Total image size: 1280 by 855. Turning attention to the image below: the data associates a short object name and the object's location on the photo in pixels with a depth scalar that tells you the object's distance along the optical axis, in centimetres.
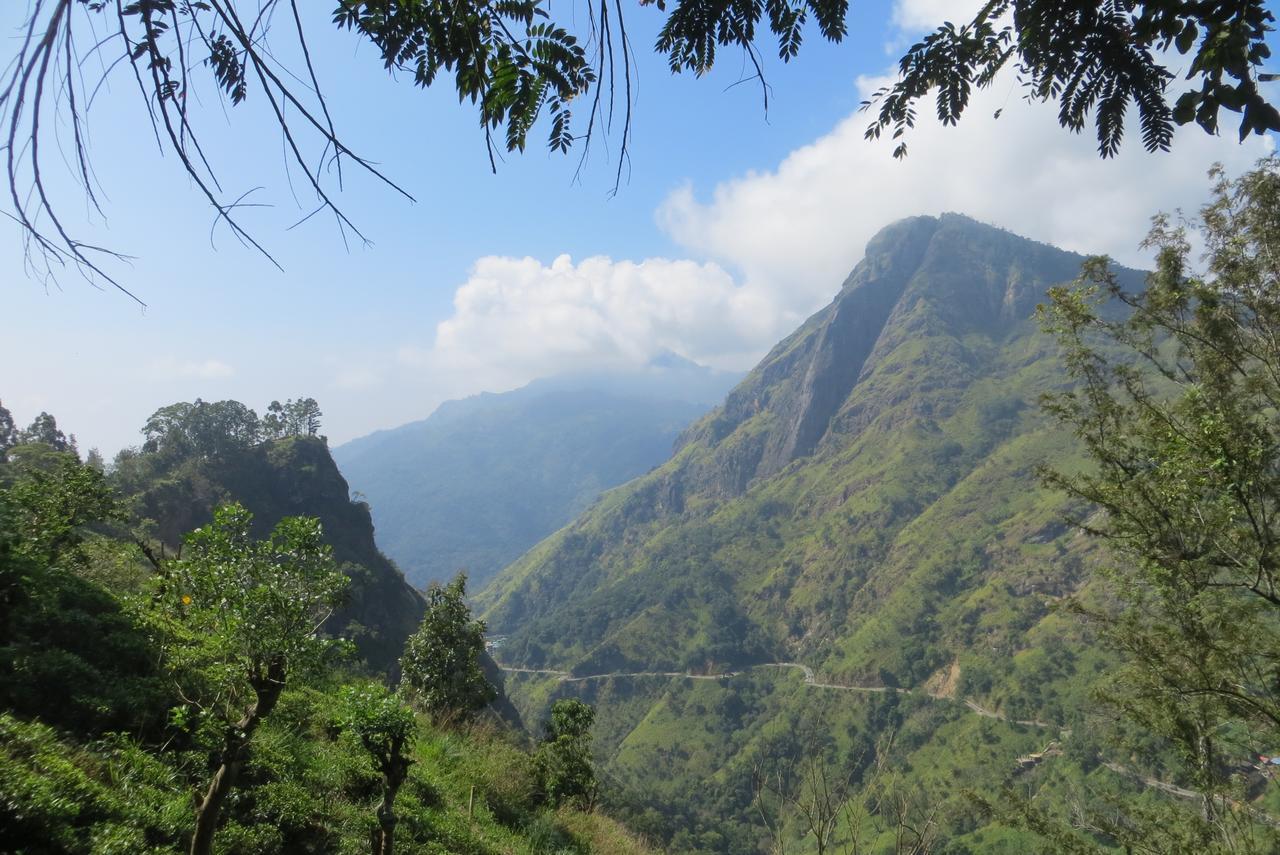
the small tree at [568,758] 1441
